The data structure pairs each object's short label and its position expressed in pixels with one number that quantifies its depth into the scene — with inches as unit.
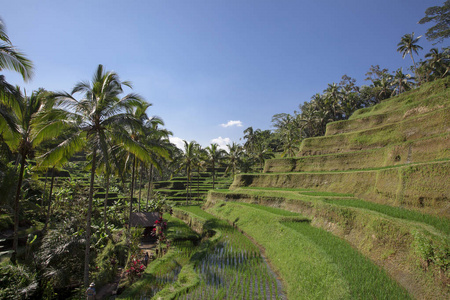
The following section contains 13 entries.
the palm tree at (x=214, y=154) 1652.3
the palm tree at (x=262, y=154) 1830.7
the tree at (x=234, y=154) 1776.6
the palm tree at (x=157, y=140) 716.2
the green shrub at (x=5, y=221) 703.6
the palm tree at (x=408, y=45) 1480.1
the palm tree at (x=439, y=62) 1444.4
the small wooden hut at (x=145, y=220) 803.4
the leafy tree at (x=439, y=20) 1054.4
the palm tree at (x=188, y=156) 1480.1
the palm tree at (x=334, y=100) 2079.7
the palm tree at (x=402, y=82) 1708.9
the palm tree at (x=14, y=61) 345.1
